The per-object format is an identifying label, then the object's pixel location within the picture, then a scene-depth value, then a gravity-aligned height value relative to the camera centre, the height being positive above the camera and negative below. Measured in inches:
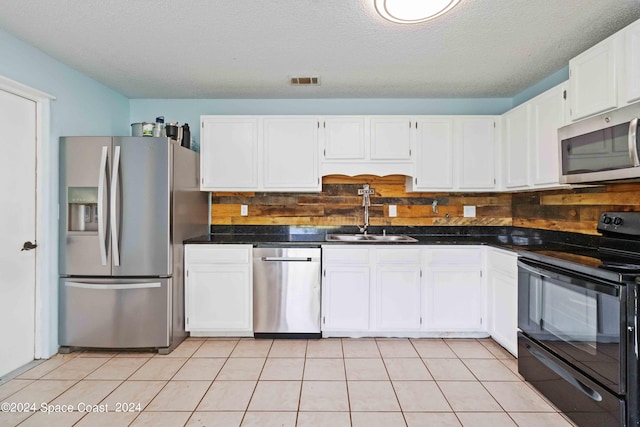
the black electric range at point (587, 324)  58.8 -23.2
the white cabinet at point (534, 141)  93.4 +23.2
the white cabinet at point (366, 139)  123.3 +28.0
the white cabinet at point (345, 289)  113.1 -25.9
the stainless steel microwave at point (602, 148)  66.7 +15.0
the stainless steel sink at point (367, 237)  128.2 -9.3
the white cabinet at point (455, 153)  123.2 +22.8
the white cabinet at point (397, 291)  113.0 -26.5
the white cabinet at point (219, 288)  113.6 -25.6
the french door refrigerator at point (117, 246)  101.9 -10.0
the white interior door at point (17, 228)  89.0 -4.1
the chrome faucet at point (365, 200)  131.6 +5.5
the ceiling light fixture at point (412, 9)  67.1 +43.2
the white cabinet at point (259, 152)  123.9 +23.2
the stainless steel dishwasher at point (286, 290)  112.8 -26.2
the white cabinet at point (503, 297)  97.1 -26.1
